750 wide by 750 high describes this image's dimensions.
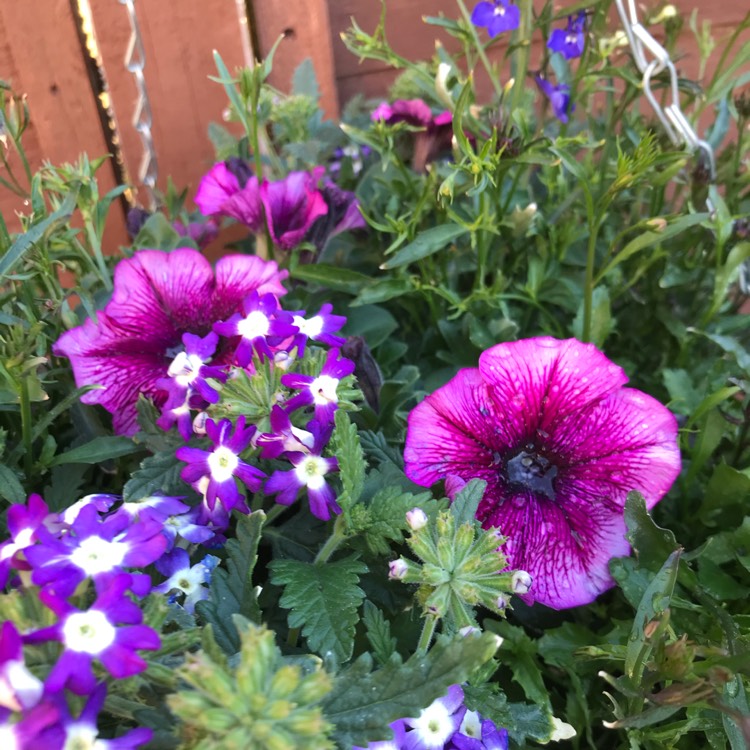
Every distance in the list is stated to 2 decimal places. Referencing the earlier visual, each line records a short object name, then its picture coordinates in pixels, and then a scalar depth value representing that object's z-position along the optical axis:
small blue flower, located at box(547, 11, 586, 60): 0.28
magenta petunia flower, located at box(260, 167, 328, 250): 0.25
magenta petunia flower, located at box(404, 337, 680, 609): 0.20
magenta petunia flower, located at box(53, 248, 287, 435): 0.21
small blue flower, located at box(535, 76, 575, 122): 0.28
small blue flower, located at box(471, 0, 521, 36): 0.26
